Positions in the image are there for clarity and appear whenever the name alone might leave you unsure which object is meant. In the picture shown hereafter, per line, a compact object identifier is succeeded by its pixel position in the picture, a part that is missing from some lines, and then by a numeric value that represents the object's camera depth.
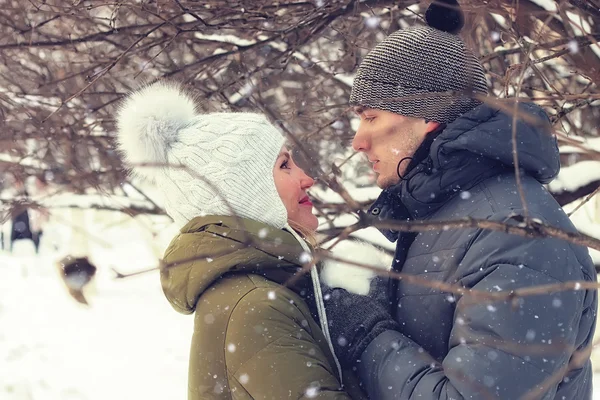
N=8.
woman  1.81
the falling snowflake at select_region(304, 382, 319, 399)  1.76
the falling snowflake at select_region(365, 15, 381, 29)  4.24
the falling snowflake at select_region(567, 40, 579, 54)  2.22
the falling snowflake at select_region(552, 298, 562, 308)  1.66
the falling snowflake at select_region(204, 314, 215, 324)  1.89
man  1.63
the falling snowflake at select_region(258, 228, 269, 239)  2.02
